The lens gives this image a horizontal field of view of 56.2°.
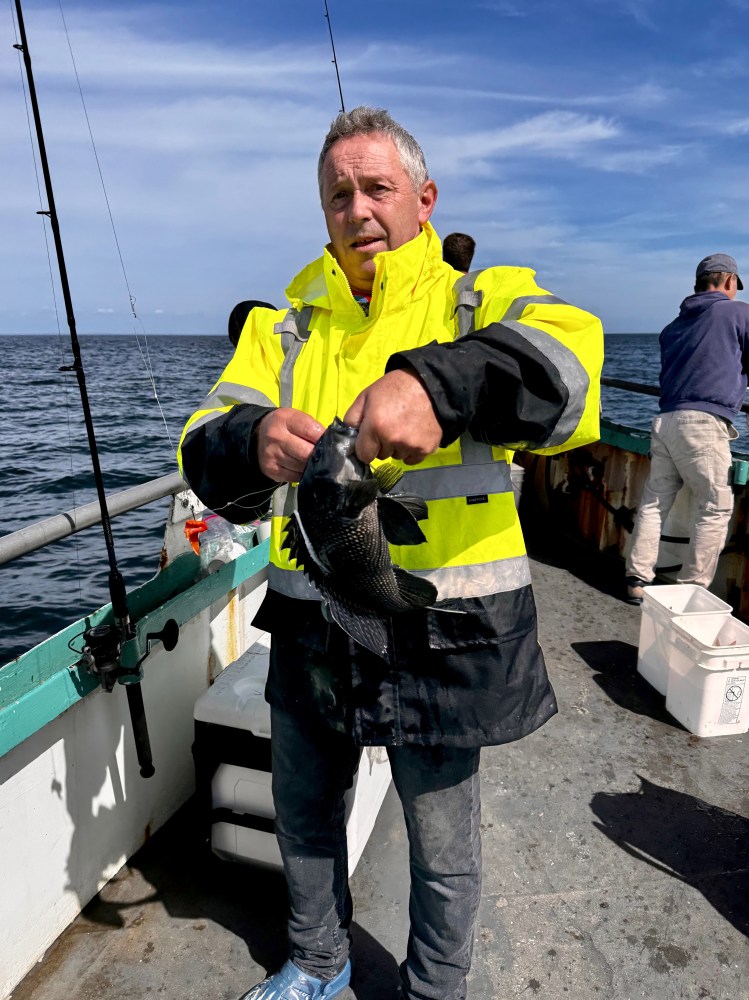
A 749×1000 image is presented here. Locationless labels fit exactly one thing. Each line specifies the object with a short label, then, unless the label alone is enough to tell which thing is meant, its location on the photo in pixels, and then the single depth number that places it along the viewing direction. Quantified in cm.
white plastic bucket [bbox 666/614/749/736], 402
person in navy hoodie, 583
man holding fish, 168
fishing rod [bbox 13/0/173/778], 281
